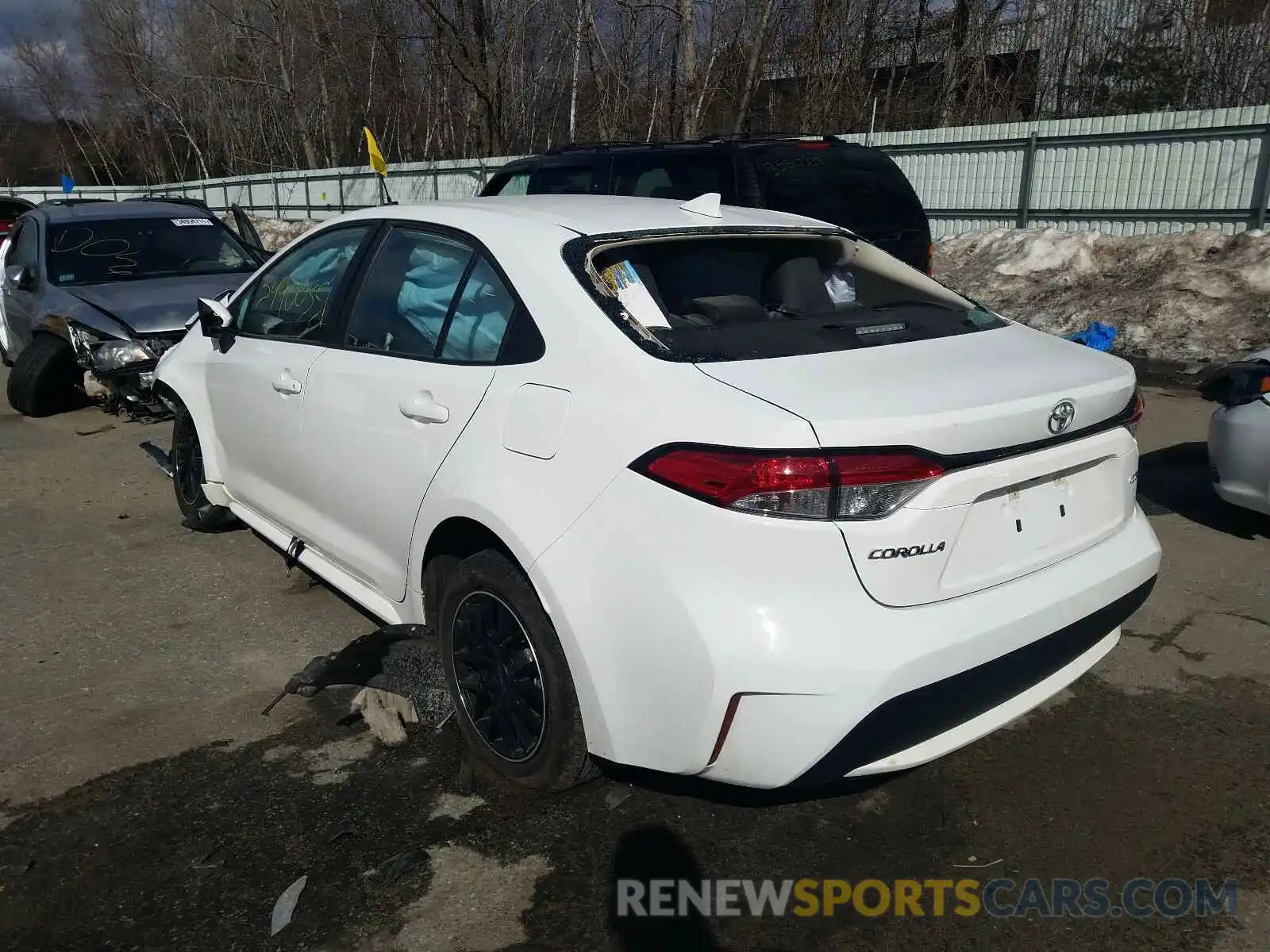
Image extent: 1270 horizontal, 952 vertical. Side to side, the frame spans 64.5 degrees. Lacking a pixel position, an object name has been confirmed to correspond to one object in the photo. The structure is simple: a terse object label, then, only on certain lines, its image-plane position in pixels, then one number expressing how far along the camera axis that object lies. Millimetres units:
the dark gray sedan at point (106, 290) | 7379
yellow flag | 12719
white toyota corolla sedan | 2281
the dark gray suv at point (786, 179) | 6875
